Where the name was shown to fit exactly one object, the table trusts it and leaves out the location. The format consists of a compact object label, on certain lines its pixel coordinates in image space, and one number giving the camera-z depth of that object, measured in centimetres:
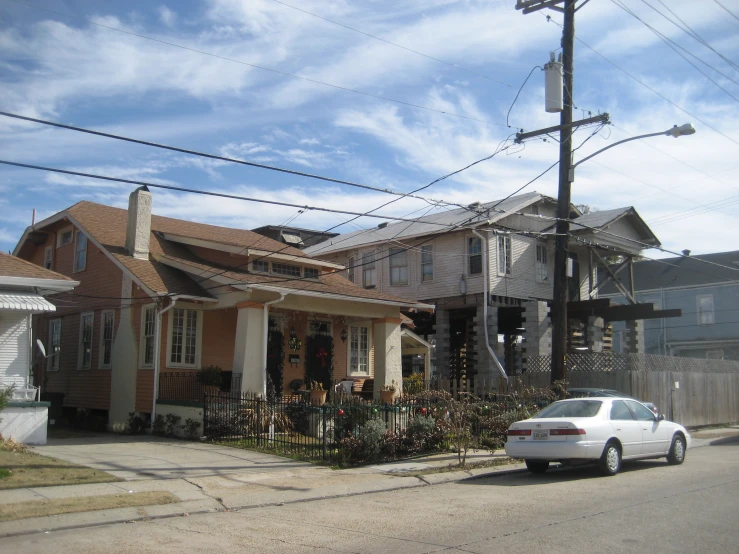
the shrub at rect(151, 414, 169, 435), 1844
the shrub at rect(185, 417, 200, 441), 1738
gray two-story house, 2619
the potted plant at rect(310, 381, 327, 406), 1784
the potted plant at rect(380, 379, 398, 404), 1638
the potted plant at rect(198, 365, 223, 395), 1916
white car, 1245
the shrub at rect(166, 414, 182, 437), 1797
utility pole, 1747
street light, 1662
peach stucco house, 1903
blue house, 4362
